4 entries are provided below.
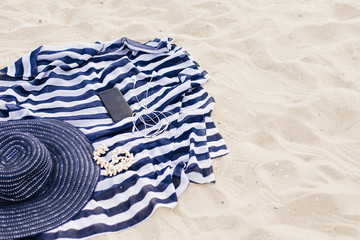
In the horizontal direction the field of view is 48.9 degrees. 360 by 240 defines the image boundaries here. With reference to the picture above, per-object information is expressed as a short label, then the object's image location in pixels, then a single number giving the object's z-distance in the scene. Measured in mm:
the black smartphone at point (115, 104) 2582
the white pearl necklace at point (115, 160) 2281
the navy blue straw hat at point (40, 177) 1963
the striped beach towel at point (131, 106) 2148
